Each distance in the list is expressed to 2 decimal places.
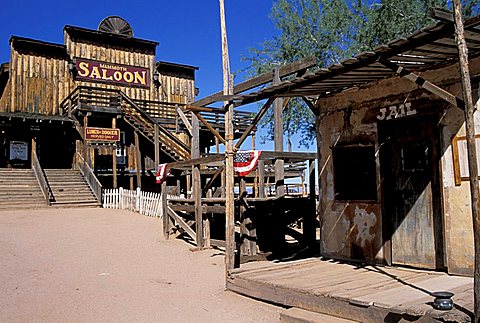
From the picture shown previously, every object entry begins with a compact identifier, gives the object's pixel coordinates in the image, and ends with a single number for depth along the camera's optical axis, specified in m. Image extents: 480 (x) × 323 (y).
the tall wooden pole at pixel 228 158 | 7.70
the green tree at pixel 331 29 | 24.59
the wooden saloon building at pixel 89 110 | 24.88
